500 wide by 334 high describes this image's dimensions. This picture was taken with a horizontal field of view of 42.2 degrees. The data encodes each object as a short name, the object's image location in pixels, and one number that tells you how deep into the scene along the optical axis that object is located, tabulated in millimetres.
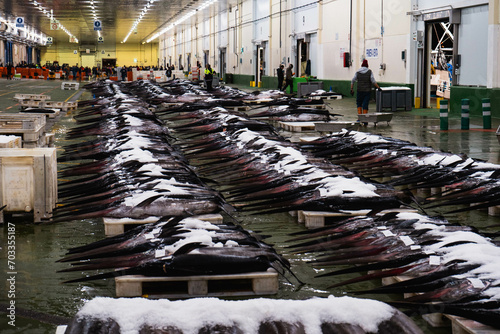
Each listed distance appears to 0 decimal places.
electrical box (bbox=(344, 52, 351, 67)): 28444
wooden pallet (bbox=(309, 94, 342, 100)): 23609
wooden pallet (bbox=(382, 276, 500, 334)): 3515
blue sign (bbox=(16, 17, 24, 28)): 46328
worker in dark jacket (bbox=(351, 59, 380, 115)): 18172
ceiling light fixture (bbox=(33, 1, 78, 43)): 42744
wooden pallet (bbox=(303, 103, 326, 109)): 20516
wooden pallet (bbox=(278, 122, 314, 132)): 15742
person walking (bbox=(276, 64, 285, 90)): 34306
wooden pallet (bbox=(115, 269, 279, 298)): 4480
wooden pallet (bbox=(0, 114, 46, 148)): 9297
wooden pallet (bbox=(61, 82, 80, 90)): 35669
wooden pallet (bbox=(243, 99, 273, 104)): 20241
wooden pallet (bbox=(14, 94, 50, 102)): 20641
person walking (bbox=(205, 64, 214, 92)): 34078
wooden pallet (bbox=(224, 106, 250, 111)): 20181
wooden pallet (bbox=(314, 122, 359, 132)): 13444
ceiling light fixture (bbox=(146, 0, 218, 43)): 43719
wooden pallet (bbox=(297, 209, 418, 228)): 6320
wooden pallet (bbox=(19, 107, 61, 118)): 17228
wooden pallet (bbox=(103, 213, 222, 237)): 5945
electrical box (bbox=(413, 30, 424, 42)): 22739
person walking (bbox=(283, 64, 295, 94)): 31145
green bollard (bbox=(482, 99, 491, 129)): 15867
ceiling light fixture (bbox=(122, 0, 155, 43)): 42912
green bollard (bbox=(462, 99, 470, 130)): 15705
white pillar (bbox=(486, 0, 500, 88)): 18281
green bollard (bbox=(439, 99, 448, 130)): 15641
